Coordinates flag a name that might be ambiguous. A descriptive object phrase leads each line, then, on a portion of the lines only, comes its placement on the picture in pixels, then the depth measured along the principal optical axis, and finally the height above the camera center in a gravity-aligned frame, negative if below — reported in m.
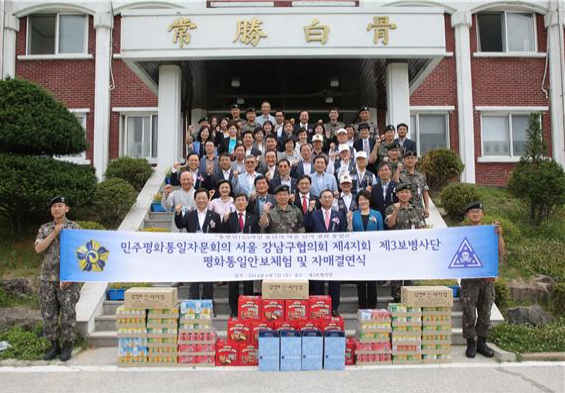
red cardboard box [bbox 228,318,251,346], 5.84 -1.29
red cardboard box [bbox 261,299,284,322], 5.89 -1.04
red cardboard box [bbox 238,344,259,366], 5.85 -1.57
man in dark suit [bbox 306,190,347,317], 6.64 +0.03
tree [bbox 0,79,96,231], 8.61 +1.44
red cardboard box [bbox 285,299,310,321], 5.88 -1.04
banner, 6.20 -0.40
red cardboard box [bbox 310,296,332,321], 5.86 -1.03
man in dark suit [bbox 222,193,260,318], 6.79 -0.01
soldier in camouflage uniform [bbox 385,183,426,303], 6.79 +0.11
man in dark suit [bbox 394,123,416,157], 9.13 +1.57
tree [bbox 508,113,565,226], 9.77 +0.84
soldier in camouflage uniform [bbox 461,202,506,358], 6.12 -1.10
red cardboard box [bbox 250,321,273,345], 5.86 -1.25
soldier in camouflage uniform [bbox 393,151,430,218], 7.68 +0.72
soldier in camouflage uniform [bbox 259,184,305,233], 6.71 +0.10
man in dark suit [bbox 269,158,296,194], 7.64 +0.73
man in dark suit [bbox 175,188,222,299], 6.80 +0.05
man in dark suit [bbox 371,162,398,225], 7.45 +0.48
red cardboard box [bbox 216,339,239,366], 5.85 -1.57
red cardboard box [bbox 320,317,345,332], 5.82 -1.21
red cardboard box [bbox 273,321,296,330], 5.87 -1.22
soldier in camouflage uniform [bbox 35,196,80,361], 5.99 -0.88
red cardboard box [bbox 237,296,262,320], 5.89 -1.02
